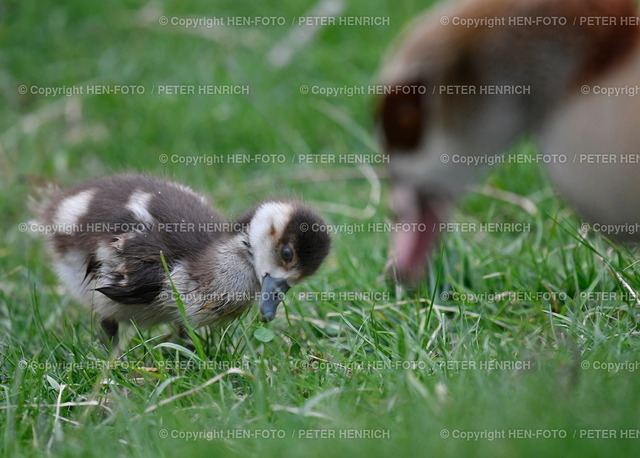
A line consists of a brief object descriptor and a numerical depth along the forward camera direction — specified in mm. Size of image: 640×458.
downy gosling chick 7387
